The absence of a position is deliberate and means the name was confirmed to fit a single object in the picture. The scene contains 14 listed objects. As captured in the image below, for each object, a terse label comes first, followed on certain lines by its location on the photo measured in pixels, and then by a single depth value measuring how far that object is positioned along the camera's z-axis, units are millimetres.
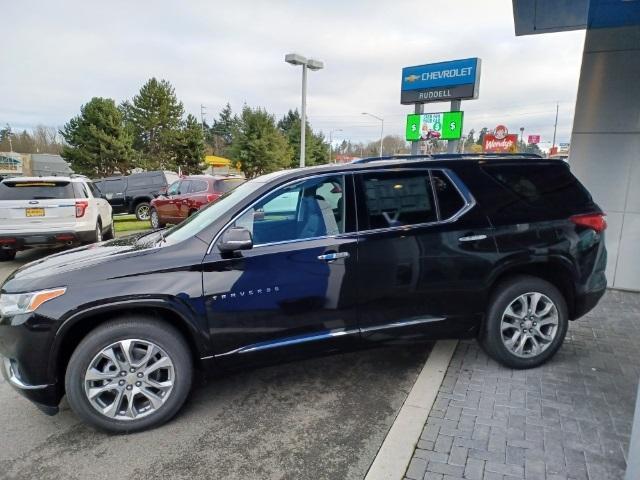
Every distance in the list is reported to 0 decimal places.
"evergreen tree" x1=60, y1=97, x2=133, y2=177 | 32750
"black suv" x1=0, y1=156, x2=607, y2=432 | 2721
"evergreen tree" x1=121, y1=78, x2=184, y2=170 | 36344
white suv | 7211
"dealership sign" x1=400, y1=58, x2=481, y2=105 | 13320
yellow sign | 43138
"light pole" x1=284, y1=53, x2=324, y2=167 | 15796
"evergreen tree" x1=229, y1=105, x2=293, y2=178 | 34156
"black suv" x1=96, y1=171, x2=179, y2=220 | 16969
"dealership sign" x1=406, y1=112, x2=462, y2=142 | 14398
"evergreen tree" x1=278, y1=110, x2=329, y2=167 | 43416
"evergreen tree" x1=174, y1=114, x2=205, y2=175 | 37978
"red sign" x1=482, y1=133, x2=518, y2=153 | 27089
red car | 12297
